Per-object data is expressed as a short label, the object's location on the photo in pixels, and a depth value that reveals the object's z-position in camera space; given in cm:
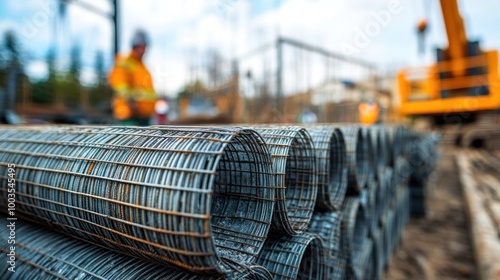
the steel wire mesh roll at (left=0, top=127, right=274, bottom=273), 80
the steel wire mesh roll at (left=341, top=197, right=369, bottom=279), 184
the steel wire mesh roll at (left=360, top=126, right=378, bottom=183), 222
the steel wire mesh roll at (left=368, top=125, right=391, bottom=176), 245
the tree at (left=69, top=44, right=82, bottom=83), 865
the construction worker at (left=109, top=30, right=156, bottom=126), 360
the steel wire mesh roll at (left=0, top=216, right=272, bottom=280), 97
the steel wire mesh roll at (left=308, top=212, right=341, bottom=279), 152
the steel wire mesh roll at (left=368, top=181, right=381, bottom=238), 239
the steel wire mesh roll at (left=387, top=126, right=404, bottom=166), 328
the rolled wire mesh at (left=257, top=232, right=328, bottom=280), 121
